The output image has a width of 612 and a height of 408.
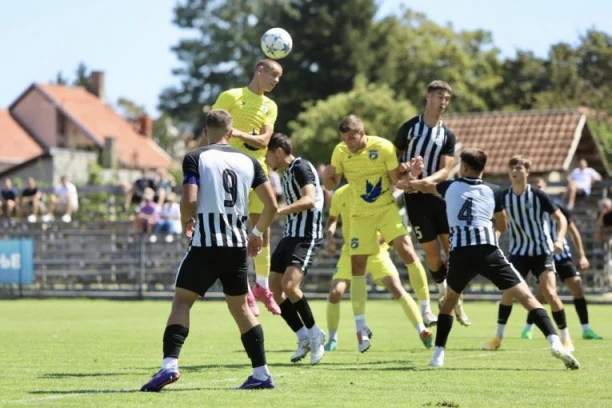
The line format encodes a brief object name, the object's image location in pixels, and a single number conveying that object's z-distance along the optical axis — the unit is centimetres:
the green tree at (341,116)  6178
